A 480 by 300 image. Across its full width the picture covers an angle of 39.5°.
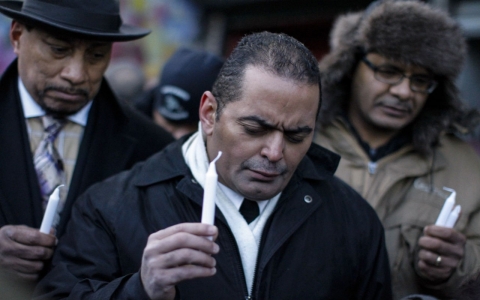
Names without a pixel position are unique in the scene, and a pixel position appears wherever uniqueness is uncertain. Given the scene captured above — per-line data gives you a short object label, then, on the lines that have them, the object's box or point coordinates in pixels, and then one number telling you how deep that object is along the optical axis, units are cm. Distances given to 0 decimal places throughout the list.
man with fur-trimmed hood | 329
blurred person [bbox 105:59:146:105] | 568
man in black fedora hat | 288
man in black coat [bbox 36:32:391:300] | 238
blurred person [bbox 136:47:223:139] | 425
